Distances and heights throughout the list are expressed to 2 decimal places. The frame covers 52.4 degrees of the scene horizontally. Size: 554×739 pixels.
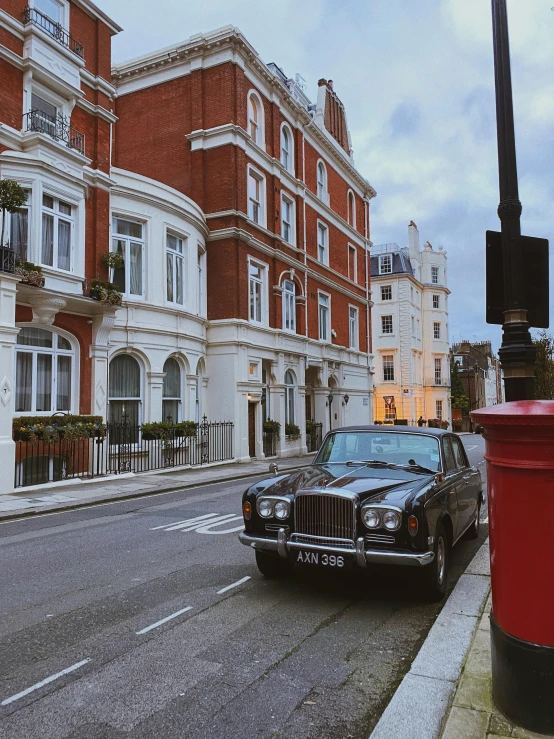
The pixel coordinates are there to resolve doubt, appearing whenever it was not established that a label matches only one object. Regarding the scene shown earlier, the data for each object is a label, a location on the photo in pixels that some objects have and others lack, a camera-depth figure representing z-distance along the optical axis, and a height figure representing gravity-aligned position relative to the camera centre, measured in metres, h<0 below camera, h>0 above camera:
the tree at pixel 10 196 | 12.85 +4.75
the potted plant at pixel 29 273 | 13.69 +3.20
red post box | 2.81 -0.81
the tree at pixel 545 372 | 28.16 +1.43
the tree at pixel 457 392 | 59.81 +0.84
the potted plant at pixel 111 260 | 16.69 +4.24
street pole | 4.50 +1.19
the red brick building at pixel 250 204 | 22.20 +8.80
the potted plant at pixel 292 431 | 25.17 -1.33
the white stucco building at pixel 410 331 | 49.72 +6.40
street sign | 4.77 +1.04
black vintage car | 4.85 -1.00
